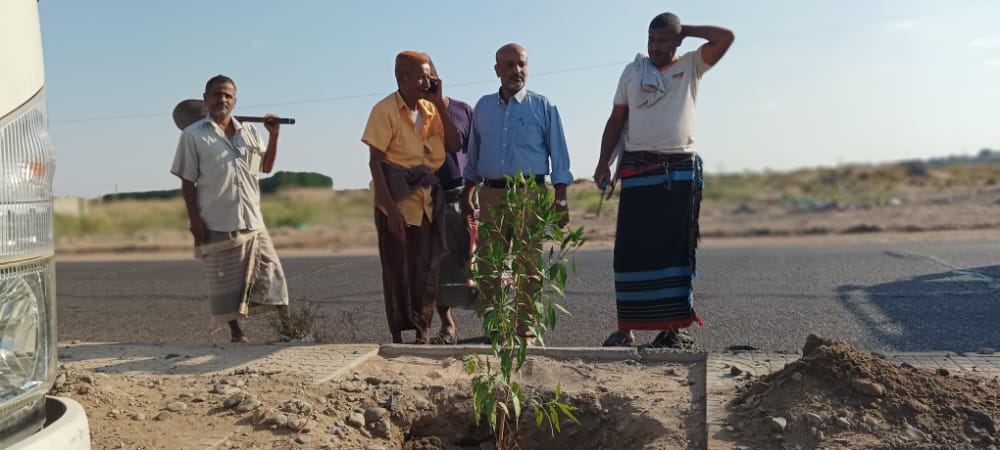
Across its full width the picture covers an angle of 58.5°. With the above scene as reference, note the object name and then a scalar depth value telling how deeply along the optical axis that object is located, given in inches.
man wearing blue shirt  216.2
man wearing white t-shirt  211.8
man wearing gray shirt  238.4
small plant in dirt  138.5
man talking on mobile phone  215.3
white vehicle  75.5
